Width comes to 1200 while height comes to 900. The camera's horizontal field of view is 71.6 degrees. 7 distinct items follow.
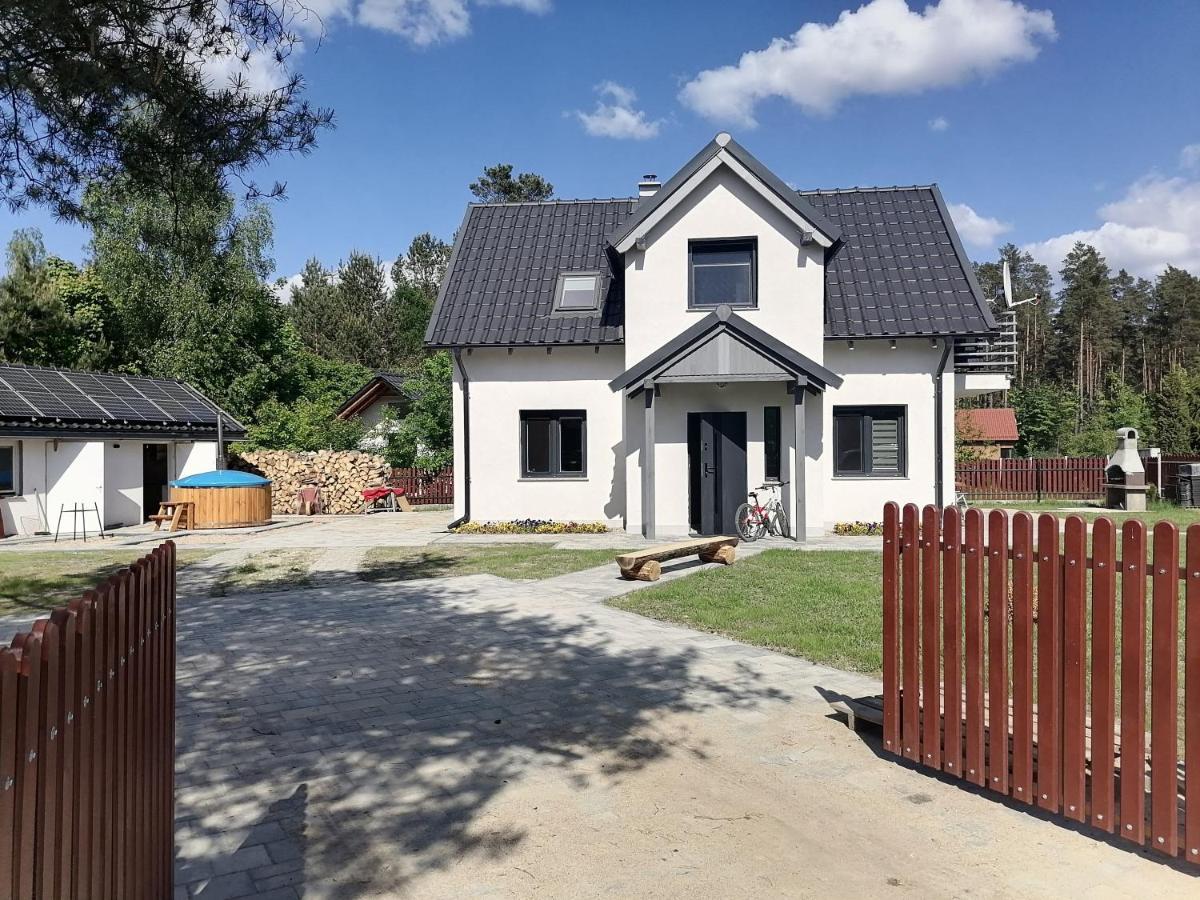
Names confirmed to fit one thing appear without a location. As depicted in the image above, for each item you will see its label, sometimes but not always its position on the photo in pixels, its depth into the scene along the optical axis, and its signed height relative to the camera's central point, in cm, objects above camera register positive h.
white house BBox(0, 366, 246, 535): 1994 +33
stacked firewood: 2639 -58
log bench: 1134 -147
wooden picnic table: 2017 -146
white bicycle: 1603 -127
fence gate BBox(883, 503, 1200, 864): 360 -107
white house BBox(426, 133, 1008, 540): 1653 +185
